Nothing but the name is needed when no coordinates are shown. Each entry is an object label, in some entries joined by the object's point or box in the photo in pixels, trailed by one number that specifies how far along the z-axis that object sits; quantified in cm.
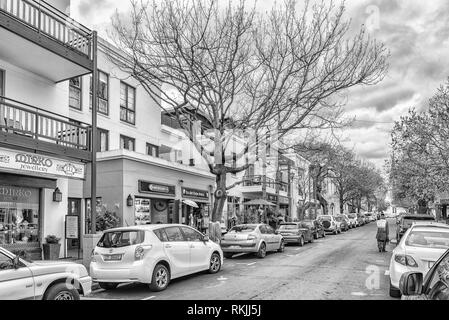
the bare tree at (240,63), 1681
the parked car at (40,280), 618
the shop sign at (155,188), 2039
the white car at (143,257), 951
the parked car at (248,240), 1641
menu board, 1438
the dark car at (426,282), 365
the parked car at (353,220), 4542
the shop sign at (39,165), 1148
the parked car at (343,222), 3744
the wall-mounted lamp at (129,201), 1933
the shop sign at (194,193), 2408
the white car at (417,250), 808
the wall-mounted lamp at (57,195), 1455
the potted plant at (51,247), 1391
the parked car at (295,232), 2189
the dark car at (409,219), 2038
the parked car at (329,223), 3338
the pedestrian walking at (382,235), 1855
